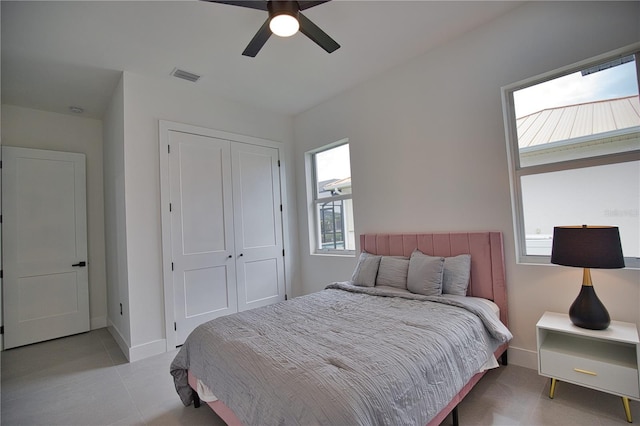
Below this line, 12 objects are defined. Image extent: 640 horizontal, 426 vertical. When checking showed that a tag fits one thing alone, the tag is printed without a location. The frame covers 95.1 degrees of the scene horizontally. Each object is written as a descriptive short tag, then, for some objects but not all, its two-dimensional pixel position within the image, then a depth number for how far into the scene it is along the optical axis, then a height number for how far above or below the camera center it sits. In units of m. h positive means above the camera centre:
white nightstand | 1.70 -0.94
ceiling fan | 1.77 +1.32
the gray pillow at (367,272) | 2.92 -0.52
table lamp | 1.78 -0.30
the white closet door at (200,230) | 3.27 -0.01
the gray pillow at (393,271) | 2.75 -0.51
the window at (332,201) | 3.95 +0.30
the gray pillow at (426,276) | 2.47 -0.51
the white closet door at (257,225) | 3.82 +0.01
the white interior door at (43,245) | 3.41 -0.09
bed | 1.22 -0.68
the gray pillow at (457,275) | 2.49 -0.51
